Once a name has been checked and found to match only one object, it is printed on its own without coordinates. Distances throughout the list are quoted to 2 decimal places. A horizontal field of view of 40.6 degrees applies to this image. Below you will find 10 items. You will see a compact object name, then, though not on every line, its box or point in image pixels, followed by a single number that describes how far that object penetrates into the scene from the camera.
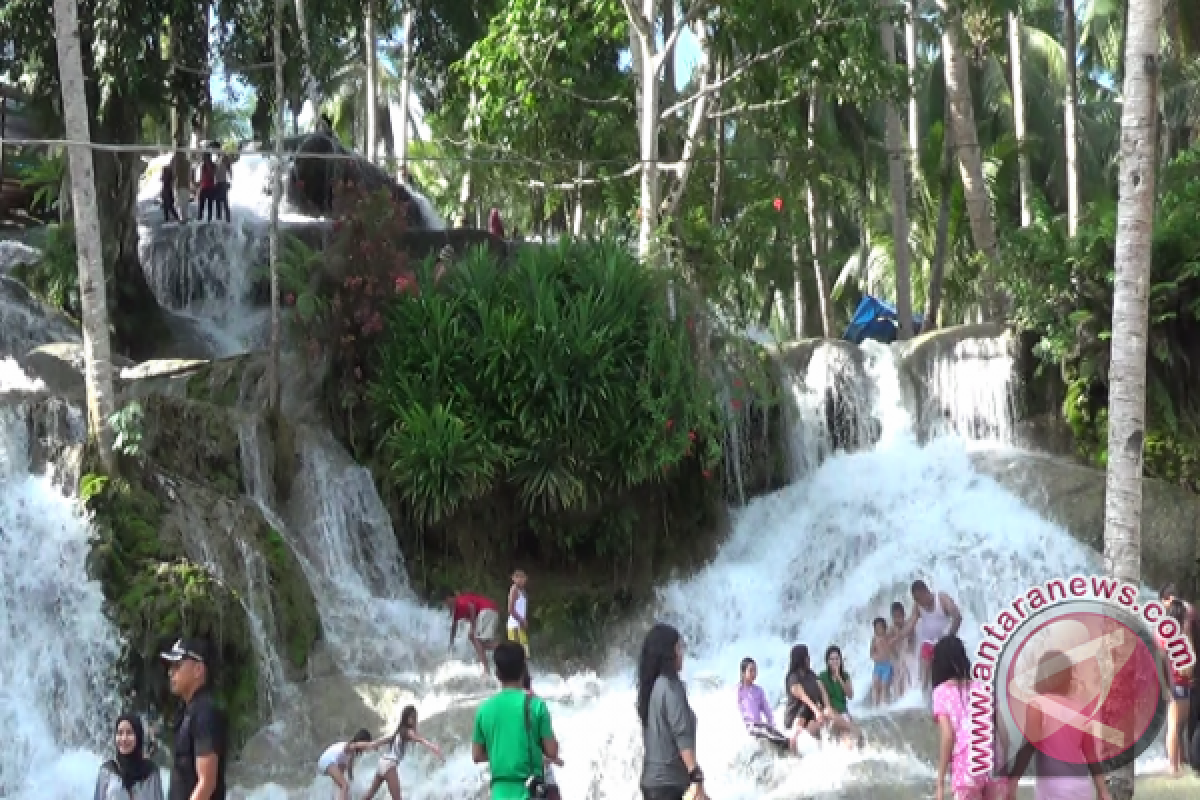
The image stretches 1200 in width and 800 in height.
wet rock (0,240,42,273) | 22.83
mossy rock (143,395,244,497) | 16.12
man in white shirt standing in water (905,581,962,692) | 14.66
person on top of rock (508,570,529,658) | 15.59
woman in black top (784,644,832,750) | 12.83
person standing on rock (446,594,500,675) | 15.34
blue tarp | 27.42
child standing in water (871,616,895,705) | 14.89
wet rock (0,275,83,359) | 19.59
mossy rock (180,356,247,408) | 18.06
